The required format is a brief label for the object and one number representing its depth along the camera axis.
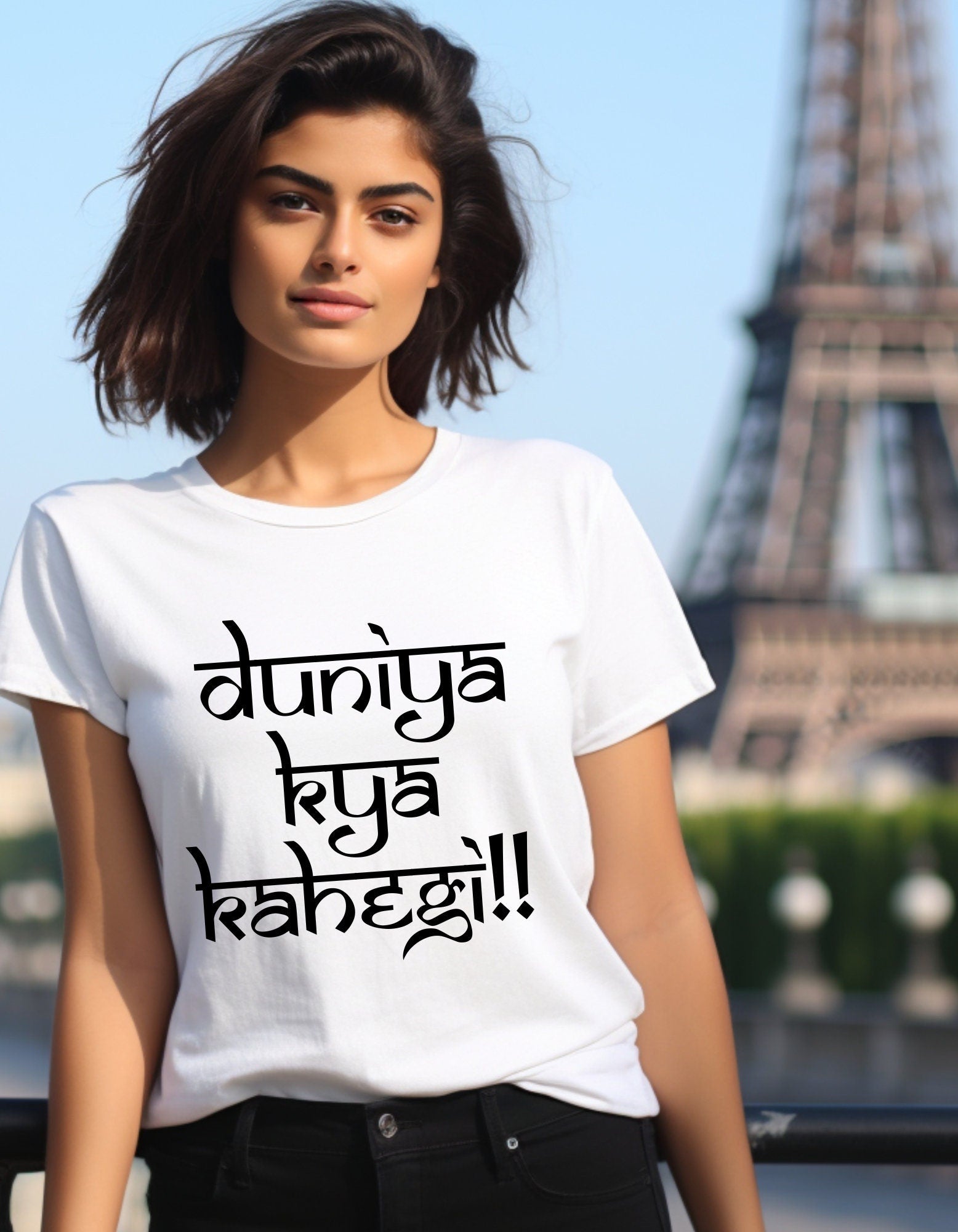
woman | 2.55
